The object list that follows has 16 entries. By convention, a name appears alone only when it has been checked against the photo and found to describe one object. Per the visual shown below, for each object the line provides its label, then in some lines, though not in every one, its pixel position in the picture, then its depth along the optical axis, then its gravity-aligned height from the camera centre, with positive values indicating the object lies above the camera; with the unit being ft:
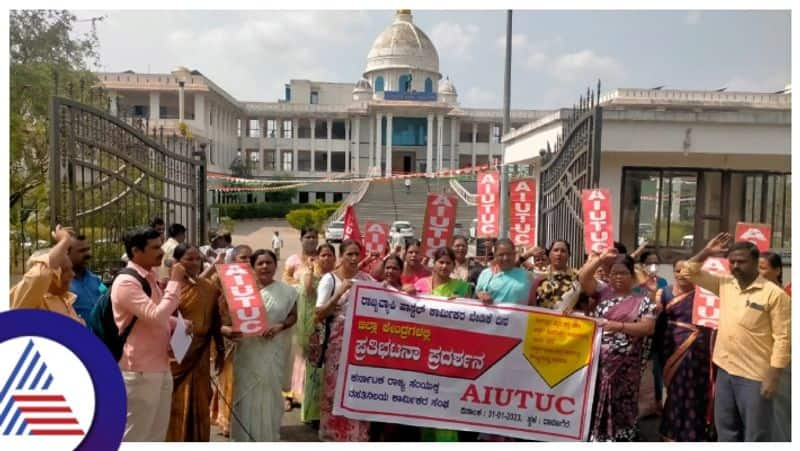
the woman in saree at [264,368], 14.01 -3.74
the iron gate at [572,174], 19.87 +0.94
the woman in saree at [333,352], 14.01 -3.36
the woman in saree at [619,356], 13.46 -3.17
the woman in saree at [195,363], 13.42 -3.54
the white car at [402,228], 68.86 -3.55
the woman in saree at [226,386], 15.25 -4.65
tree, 37.47 +6.97
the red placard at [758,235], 15.97 -0.71
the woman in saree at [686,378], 13.75 -3.66
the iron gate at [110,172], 17.65 +0.56
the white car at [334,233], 70.69 -4.15
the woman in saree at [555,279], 14.32 -1.74
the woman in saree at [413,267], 16.89 -1.82
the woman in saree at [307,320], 15.29 -2.96
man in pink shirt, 11.69 -2.62
